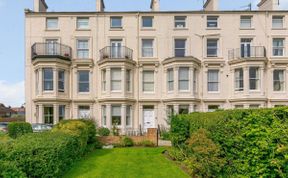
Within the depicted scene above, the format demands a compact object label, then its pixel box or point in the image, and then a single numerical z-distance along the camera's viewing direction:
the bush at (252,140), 7.32
